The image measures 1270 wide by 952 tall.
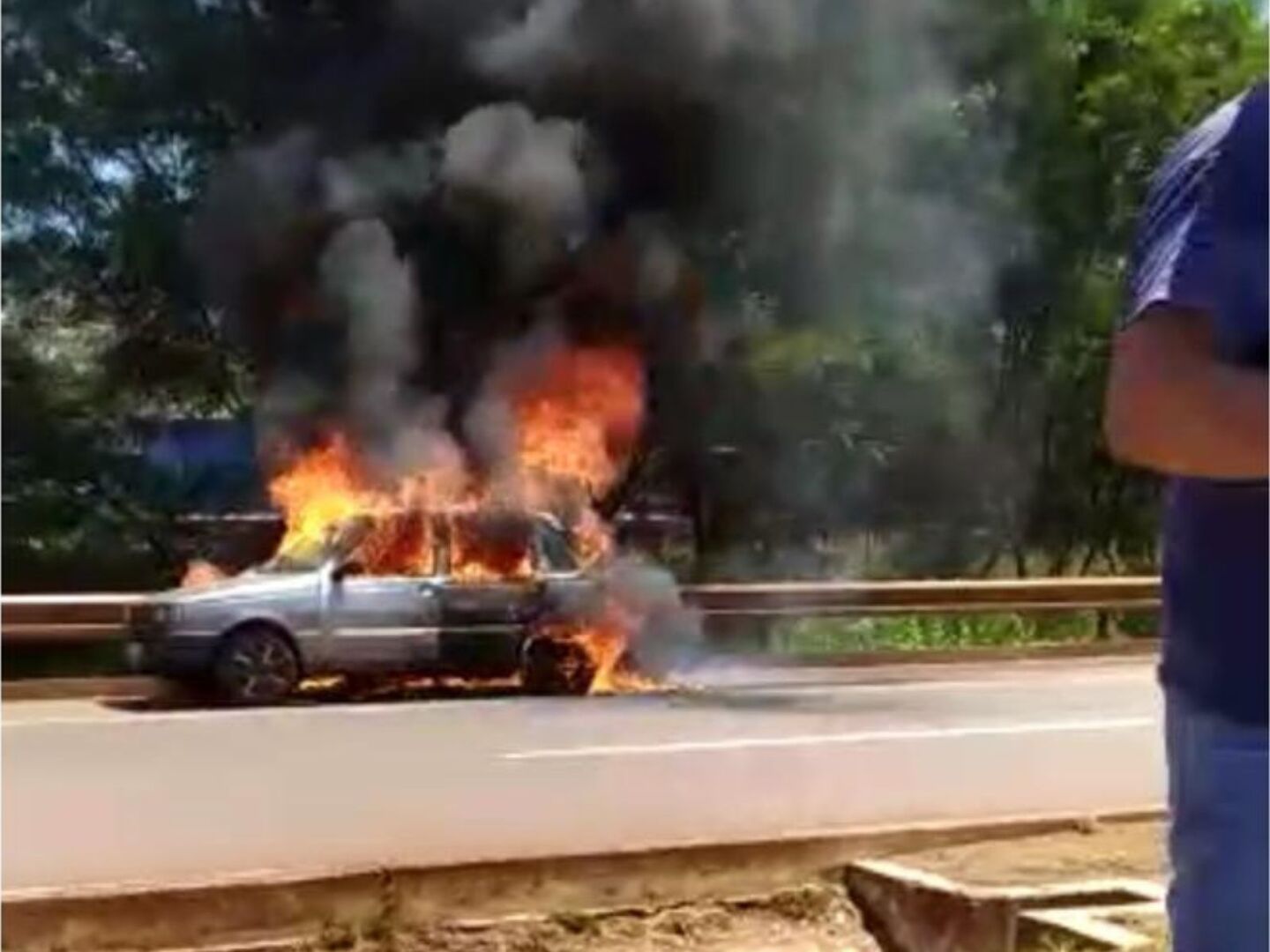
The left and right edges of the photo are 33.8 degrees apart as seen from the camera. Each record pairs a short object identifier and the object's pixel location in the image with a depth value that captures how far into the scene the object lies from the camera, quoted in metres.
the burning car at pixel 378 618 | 10.49
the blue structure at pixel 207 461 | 13.08
